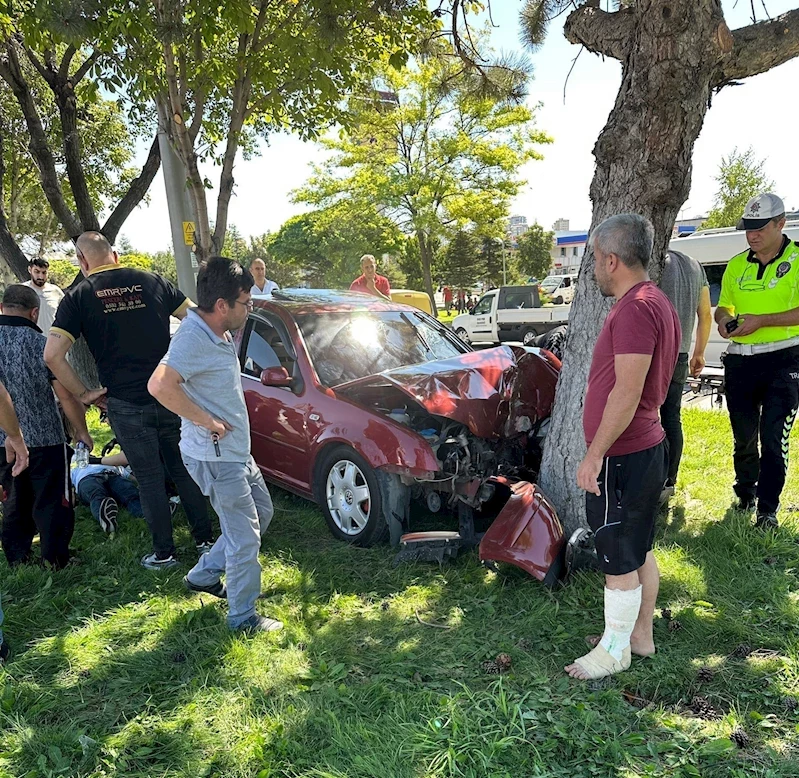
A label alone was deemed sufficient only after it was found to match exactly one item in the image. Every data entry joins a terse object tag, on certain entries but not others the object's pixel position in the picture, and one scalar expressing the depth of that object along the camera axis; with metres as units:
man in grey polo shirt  2.79
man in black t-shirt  3.64
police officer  3.79
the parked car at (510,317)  16.55
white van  10.20
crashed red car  3.71
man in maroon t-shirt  2.31
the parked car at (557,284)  18.57
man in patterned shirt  3.69
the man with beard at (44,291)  6.73
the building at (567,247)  81.86
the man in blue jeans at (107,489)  4.52
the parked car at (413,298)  13.39
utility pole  6.92
